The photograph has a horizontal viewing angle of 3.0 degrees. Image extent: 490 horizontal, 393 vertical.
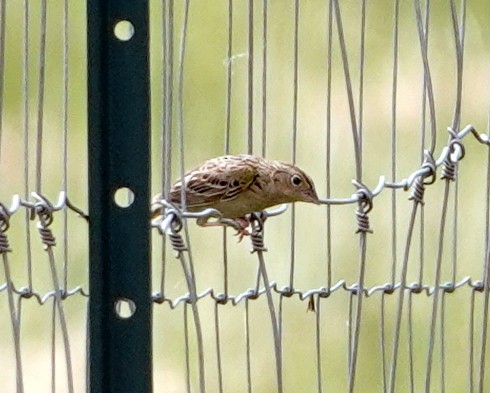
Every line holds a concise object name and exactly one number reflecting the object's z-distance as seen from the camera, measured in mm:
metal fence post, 5596
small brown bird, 5870
